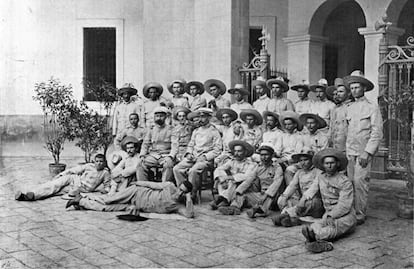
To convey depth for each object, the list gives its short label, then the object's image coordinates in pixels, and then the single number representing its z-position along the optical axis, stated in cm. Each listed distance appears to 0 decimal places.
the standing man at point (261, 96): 1053
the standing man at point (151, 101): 1091
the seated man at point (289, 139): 866
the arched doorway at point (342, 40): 1748
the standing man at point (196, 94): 1095
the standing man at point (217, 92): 1100
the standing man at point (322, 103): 1009
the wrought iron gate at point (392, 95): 1032
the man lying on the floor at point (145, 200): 816
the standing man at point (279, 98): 1019
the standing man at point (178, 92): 1096
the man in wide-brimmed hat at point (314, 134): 838
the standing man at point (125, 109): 1103
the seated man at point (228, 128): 924
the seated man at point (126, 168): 916
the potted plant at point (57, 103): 1230
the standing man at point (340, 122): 820
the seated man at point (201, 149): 913
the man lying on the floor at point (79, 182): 926
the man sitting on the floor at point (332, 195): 662
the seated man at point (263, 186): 819
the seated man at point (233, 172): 846
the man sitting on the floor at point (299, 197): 755
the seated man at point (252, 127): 923
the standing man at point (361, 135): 775
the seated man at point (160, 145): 945
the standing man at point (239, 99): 1039
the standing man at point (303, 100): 1027
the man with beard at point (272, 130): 898
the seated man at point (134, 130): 1013
